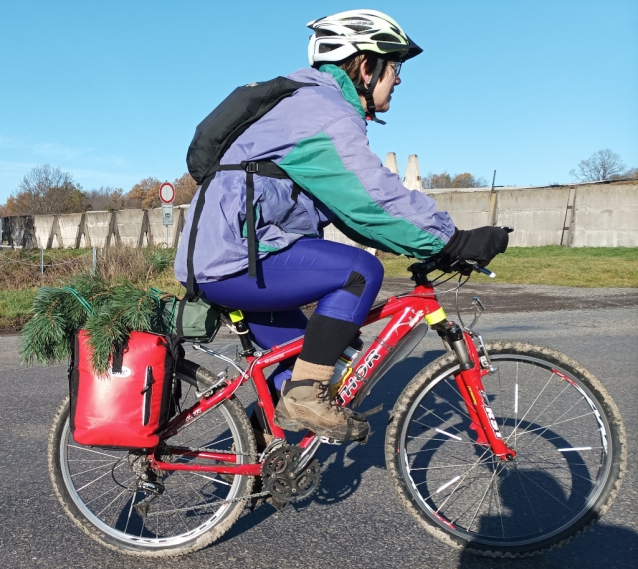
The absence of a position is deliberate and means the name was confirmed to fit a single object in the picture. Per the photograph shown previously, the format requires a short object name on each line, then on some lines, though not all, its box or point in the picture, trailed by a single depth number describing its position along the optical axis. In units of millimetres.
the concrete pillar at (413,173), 25734
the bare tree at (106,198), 93700
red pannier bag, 2639
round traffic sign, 20072
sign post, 19422
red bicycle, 2836
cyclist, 2506
